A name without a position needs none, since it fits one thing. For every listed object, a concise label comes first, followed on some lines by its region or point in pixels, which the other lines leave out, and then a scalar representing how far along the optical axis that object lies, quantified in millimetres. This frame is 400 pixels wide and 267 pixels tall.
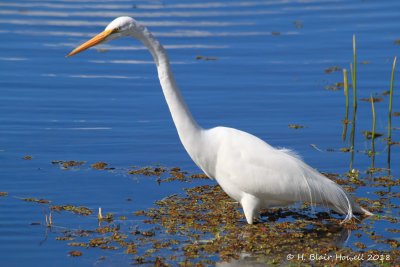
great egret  15000
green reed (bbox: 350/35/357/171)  19852
